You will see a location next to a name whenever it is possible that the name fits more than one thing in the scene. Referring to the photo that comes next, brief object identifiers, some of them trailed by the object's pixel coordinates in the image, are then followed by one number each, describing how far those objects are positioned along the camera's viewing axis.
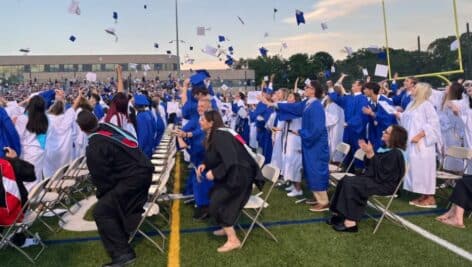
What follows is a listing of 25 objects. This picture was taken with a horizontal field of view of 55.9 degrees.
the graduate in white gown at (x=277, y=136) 8.70
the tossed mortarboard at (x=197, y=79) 7.10
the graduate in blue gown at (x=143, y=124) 7.68
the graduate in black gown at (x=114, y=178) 4.52
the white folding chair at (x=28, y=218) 4.71
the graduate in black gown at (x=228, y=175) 4.99
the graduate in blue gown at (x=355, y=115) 8.85
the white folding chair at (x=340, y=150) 7.30
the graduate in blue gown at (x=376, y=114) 8.50
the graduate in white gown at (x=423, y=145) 6.69
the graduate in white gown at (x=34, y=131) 6.68
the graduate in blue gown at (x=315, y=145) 6.59
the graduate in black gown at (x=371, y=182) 5.61
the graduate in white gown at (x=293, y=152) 7.45
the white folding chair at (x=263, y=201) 5.22
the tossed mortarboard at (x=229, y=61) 15.32
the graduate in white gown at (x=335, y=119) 9.45
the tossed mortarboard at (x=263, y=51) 15.34
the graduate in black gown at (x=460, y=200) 5.75
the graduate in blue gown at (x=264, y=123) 10.04
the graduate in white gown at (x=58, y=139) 7.71
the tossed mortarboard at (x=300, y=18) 13.33
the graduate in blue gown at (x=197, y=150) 6.21
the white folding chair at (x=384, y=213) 5.55
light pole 35.21
